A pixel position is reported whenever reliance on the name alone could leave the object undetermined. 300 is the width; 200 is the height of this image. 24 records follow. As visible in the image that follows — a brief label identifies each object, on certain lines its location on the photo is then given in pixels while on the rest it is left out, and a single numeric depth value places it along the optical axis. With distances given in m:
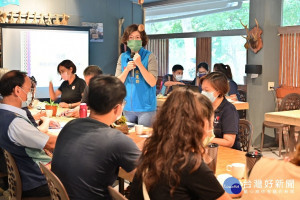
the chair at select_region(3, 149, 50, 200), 2.72
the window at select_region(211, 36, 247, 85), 8.44
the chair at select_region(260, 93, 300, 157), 6.42
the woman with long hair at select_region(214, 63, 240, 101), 6.74
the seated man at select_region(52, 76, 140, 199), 2.05
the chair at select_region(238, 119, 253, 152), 3.49
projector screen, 8.02
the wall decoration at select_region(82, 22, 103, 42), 9.27
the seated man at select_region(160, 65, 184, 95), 8.05
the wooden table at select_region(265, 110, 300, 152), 5.03
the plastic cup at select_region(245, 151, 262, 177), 2.11
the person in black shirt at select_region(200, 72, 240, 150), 3.25
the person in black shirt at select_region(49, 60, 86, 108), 5.87
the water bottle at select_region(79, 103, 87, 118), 3.96
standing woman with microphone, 4.12
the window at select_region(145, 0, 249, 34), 8.38
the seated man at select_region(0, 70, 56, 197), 2.74
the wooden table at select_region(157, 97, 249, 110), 6.41
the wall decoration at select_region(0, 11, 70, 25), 8.11
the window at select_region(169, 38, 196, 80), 9.57
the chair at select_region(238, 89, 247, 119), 7.20
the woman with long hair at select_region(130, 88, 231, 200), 1.63
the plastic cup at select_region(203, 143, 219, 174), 2.21
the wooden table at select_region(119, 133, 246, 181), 2.48
